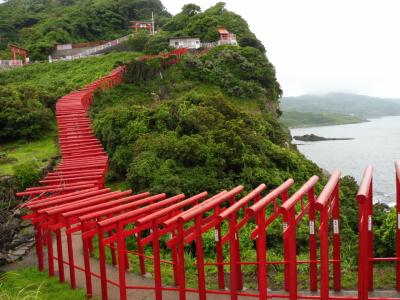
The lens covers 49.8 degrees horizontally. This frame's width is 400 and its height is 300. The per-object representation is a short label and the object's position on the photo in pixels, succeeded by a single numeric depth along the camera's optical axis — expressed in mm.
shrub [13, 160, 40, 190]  14555
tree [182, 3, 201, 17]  54344
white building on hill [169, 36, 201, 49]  44950
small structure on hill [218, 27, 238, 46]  43562
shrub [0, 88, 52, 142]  21062
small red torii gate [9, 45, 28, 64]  46981
